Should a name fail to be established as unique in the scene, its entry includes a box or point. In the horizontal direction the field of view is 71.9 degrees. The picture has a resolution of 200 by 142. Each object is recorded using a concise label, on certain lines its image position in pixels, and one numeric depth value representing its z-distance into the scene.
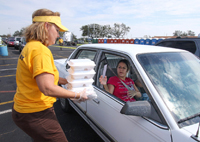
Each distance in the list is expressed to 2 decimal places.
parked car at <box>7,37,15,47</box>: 26.81
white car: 1.24
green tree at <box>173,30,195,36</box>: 58.40
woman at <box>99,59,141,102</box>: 2.17
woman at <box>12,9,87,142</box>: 1.09
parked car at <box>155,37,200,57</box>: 3.77
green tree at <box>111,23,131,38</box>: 70.59
